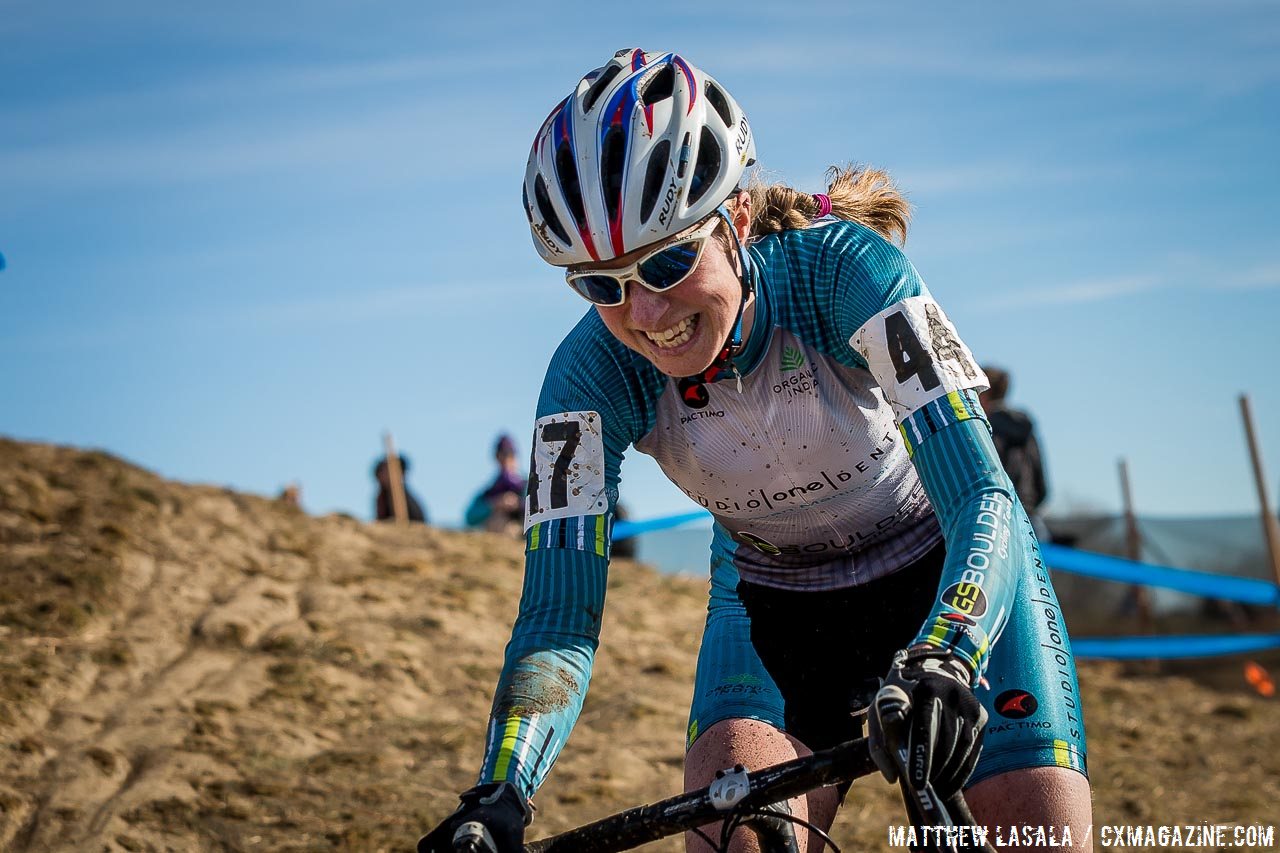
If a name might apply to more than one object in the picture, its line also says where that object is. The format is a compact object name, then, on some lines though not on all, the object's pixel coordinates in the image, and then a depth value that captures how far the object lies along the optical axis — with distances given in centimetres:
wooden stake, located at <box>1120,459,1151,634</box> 1415
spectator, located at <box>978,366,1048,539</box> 918
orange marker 1344
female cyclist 298
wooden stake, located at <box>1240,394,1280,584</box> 1253
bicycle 255
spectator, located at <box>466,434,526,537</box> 1294
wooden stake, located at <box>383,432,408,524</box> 1334
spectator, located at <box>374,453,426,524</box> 1369
